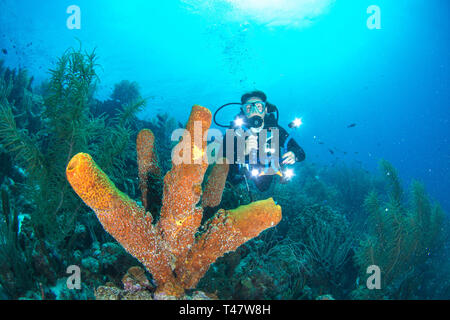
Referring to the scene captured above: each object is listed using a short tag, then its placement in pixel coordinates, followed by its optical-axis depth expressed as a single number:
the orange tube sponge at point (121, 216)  1.41
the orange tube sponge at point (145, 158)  2.20
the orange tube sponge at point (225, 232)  1.84
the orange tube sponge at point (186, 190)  1.62
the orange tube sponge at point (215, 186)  2.50
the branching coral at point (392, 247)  3.57
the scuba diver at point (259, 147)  4.49
